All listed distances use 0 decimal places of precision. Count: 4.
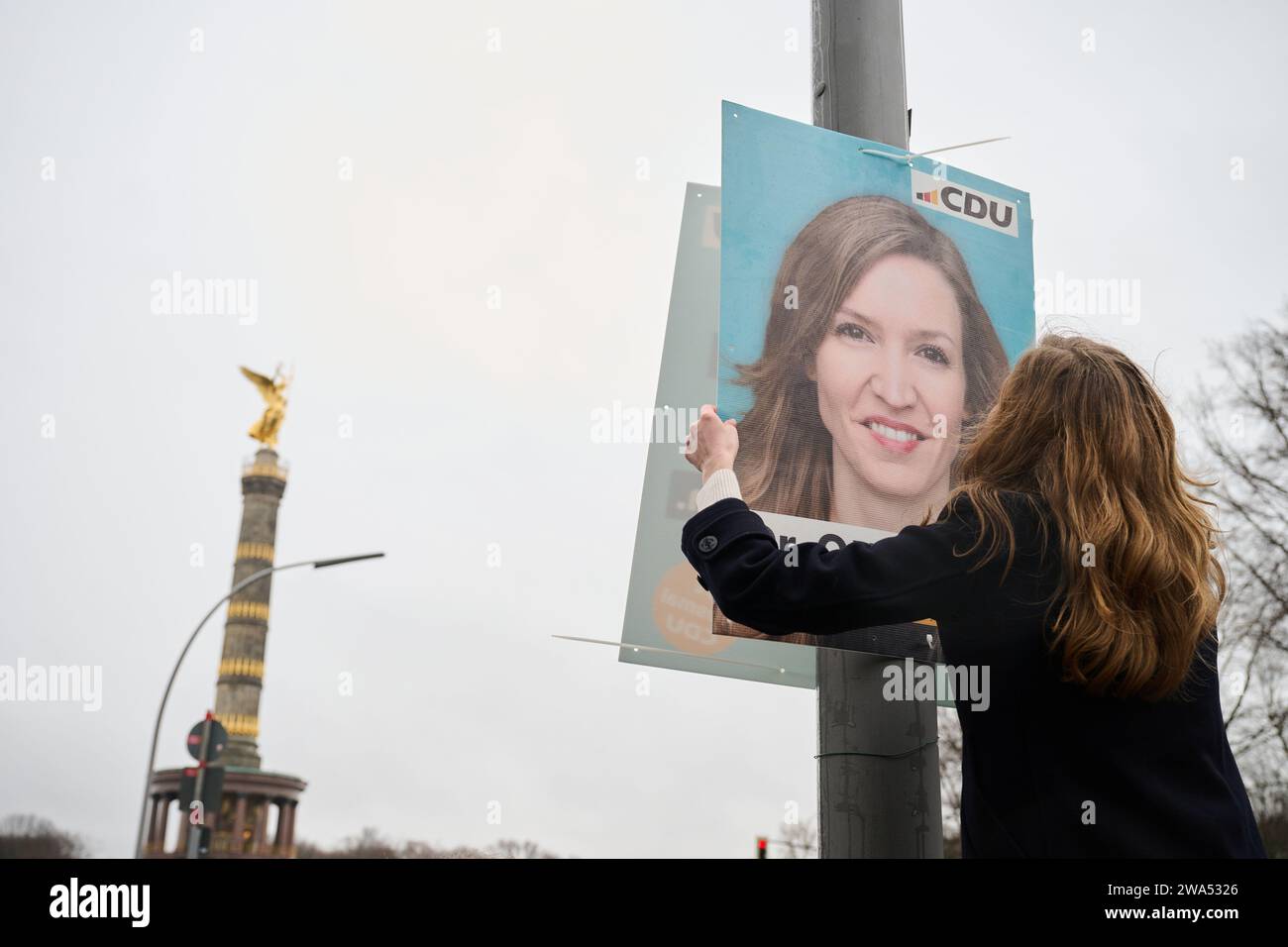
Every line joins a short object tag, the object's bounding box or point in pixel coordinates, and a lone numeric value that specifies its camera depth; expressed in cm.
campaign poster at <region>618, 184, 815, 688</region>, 404
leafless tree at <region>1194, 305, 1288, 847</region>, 1925
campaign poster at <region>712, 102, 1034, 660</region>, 339
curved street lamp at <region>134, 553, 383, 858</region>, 1974
